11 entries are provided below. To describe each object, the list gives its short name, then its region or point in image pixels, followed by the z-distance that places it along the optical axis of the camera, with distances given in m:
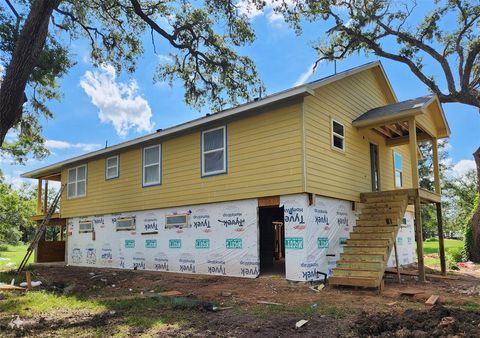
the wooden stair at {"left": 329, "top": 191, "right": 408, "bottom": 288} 9.60
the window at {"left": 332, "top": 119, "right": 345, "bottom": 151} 12.22
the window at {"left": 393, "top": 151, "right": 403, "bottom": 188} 16.39
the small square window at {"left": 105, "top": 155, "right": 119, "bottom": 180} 16.76
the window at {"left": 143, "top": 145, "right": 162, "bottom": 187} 14.85
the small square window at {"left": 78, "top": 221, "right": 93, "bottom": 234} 17.80
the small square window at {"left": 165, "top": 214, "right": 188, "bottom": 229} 13.62
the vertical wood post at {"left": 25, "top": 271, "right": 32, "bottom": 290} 11.41
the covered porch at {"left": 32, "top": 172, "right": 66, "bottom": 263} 19.81
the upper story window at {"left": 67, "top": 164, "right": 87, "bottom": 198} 18.62
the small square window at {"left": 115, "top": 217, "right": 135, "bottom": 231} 15.59
